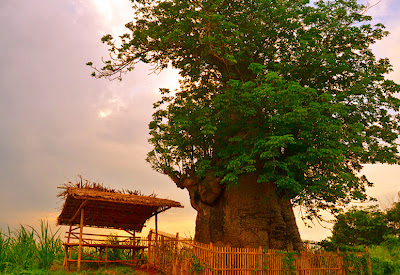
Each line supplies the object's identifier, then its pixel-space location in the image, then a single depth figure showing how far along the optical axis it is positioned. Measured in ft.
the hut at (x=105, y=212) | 48.91
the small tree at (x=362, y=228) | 82.33
